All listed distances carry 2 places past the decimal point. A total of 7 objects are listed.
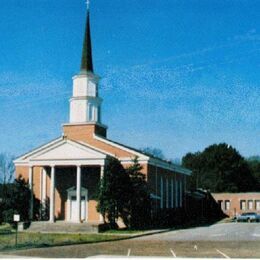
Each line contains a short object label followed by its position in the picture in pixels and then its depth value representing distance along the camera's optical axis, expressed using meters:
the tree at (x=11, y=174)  65.93
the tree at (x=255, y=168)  100.93
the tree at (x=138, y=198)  42.41
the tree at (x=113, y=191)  41.41
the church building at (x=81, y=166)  44.88
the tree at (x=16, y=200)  44.22
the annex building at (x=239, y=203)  74.44
